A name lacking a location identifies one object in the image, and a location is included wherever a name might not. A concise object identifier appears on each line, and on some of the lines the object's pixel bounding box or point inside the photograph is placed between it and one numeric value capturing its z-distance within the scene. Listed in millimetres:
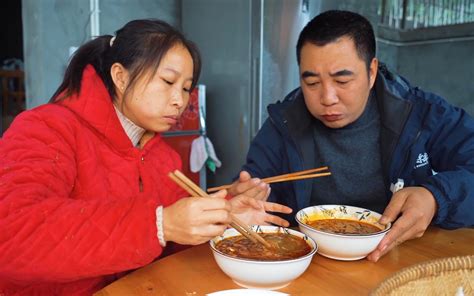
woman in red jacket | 975
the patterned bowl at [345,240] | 1171
